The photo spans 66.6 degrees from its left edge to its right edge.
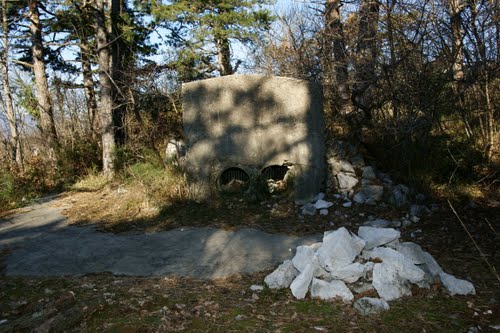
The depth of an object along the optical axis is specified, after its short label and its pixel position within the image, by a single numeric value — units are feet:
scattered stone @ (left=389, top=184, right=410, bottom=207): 21.65
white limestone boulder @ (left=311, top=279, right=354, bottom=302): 11.61
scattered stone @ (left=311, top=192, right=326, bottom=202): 23.32
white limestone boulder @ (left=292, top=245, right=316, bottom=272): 12.65
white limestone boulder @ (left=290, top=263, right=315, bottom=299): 11.98
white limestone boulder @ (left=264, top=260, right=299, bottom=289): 12.71
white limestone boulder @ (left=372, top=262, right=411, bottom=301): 11.52
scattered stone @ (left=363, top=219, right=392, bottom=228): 19.37
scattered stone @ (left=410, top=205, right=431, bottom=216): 20.17
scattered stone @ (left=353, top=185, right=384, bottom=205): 22.33
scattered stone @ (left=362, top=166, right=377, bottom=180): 23.91
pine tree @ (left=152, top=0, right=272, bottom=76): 51.34
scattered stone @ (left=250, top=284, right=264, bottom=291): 12.85
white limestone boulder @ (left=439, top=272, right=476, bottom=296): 11.69
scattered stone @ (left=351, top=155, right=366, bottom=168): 25.32
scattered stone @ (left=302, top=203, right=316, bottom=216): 22.04
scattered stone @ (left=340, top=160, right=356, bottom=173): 24.49
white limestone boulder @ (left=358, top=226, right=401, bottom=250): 13.26
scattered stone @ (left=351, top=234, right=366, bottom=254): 12.84
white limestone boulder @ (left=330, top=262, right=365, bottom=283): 12.12
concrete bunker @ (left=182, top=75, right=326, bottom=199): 23.58
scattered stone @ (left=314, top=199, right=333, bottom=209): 22.27
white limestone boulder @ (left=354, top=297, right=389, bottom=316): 10.83
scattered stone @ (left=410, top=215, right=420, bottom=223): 19.49
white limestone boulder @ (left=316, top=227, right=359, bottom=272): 12.38
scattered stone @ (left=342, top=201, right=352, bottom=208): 22.11
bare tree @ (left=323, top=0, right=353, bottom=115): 25.27
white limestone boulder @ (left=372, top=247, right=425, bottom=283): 12.03
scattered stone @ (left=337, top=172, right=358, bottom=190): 23.56
